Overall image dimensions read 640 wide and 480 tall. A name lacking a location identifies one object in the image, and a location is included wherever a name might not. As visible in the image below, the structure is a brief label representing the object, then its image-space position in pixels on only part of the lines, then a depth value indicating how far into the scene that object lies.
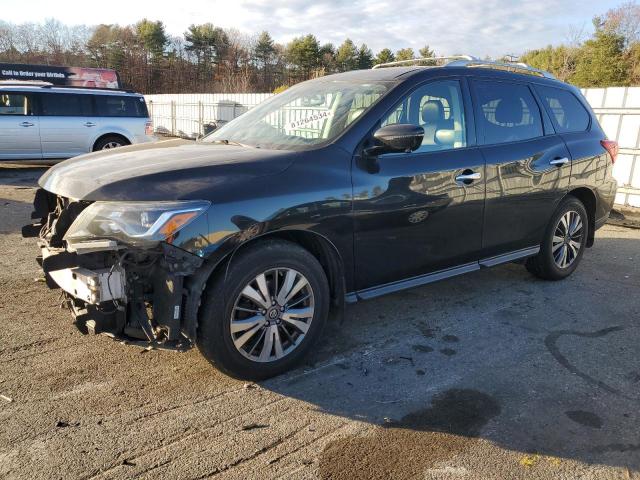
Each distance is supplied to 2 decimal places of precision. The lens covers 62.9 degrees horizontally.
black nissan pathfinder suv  2.75
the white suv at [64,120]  11.88
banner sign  21.39
